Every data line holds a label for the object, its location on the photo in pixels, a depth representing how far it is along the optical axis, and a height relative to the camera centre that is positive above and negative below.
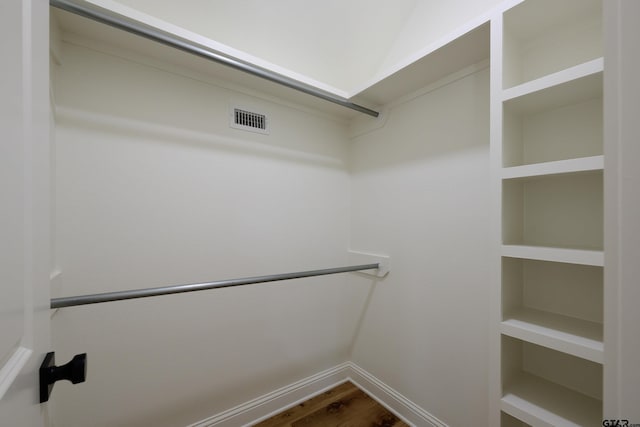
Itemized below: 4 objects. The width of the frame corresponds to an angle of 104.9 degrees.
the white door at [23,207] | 0.29 +0.01
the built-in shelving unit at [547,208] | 0.85 +0.02
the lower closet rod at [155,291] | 0.84 -0.31
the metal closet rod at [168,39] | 0.87 +0.72
